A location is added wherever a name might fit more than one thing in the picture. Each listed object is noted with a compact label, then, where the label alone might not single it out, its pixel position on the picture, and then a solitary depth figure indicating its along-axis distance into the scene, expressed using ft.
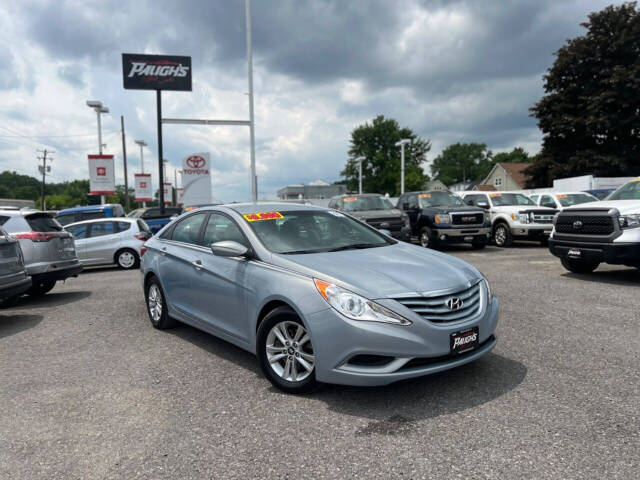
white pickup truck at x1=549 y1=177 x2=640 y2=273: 25.53
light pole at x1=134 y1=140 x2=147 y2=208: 153.48
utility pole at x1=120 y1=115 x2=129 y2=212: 156.61
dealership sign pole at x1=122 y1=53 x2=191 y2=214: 80.38
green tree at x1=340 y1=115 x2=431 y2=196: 240.12
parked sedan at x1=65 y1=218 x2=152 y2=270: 42.47
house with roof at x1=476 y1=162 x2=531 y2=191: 221.66
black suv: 44.57
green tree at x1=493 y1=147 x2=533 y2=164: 377.30
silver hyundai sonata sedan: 11.07
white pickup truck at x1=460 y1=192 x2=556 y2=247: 49.06
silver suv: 26.71
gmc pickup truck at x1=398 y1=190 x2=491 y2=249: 45.70
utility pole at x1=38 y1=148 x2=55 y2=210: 220.08
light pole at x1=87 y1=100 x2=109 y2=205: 95.71
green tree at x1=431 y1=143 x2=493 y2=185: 416.05
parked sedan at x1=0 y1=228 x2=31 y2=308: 20.97
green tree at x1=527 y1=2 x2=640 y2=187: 109.91
